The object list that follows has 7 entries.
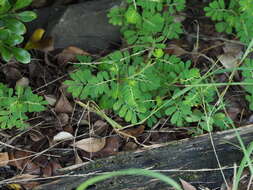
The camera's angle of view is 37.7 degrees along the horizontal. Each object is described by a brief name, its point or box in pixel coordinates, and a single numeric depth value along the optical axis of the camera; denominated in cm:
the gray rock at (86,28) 253
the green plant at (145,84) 203
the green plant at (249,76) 212
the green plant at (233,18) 219
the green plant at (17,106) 199
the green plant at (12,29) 204
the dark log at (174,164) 188
